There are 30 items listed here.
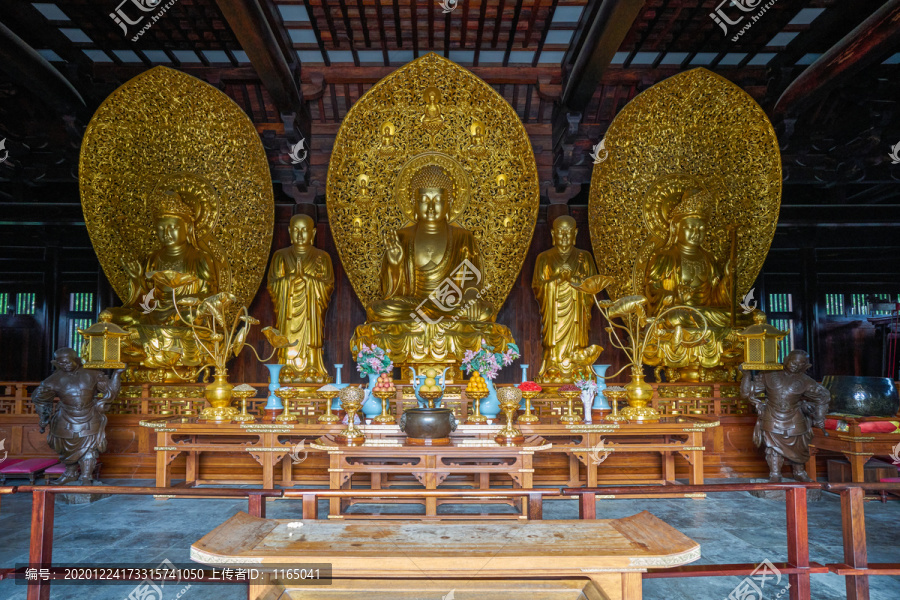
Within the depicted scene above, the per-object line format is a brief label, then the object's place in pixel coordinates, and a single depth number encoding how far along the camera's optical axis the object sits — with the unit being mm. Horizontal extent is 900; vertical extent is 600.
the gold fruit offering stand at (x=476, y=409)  4148
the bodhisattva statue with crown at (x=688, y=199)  6277
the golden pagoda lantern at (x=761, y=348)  4457
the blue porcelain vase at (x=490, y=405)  4473
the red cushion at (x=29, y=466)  4336
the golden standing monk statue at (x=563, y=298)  6543
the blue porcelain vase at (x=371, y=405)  4555
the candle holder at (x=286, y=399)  4268
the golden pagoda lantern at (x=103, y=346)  4453
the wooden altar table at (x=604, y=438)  3943
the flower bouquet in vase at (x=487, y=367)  4297
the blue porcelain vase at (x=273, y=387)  4516
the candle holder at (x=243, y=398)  4332
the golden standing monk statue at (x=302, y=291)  6543
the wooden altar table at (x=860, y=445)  4191
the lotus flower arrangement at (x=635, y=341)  4312
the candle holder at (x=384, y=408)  4277
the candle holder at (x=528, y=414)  4094
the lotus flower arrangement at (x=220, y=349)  4363
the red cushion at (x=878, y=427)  4230
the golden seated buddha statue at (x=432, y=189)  6562
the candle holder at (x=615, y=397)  4279
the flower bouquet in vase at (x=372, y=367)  4418
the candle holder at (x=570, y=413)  4117
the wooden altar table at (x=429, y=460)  3395
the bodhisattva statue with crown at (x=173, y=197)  6090
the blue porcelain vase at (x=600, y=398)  4457
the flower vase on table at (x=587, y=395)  4191
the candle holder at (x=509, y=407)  3646
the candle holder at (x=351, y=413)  3635
